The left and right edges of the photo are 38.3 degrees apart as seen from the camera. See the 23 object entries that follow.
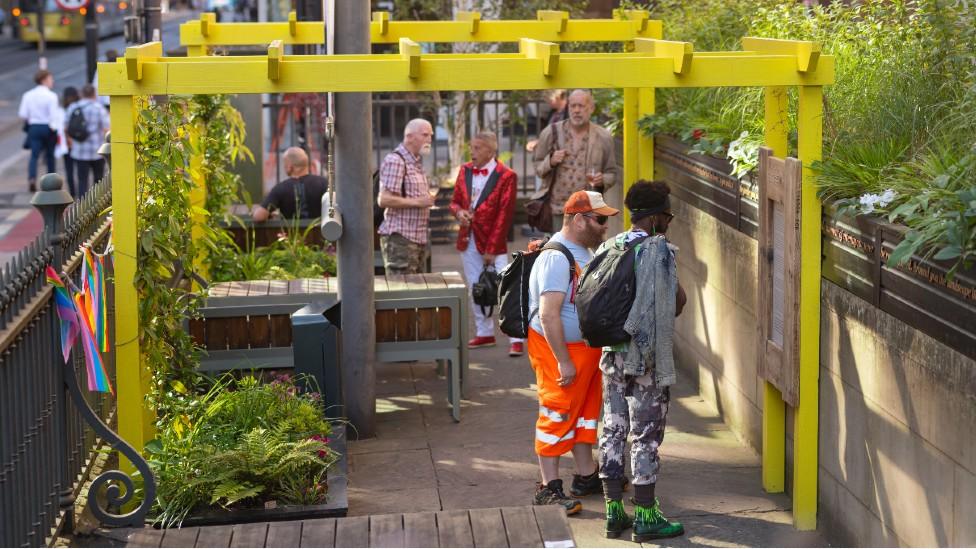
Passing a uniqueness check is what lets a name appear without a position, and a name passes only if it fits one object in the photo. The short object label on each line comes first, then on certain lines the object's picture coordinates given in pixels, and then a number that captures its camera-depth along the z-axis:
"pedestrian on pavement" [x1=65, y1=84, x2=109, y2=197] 18.47
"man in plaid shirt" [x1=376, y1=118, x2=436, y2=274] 9.65
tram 47.59
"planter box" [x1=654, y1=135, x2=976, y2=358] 5.02
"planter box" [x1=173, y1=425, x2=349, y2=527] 6.08
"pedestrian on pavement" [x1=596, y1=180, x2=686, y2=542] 6.28
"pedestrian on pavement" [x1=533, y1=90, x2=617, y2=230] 10.36
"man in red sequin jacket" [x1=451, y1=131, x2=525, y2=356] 10.15
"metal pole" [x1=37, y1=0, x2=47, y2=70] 25.91
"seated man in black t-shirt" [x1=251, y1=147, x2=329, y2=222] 10.99
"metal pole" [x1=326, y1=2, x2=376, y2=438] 8.04
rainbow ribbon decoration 5.77
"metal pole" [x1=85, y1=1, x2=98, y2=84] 23.82
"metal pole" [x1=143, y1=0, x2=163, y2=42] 11.98
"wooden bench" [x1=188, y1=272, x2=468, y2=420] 8.51
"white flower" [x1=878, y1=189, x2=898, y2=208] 5.80
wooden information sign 6.59
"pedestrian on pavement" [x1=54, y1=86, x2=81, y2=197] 19.77
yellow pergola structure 6.27
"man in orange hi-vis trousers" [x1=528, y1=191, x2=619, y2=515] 6.57
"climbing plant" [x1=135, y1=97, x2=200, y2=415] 6.64
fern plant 6.18
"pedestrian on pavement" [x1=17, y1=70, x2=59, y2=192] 20.56
